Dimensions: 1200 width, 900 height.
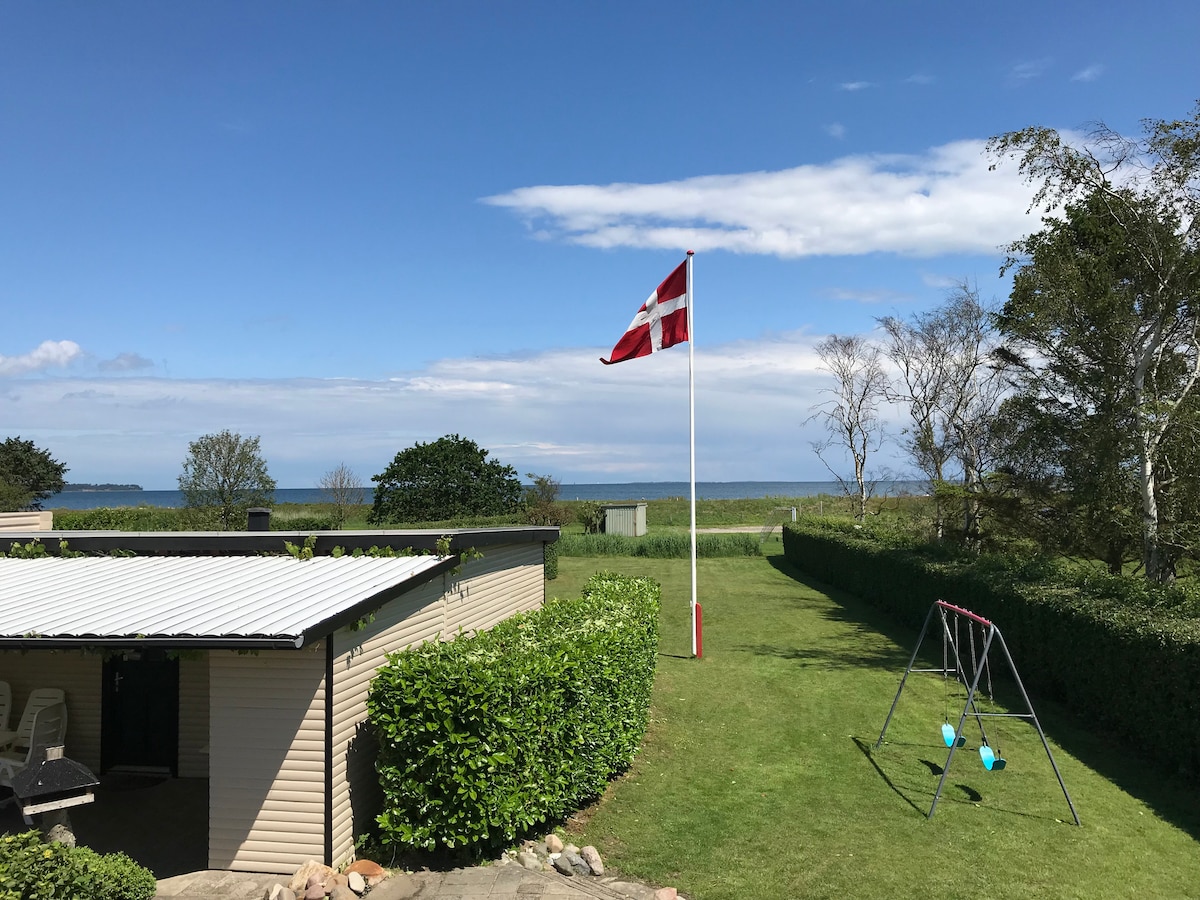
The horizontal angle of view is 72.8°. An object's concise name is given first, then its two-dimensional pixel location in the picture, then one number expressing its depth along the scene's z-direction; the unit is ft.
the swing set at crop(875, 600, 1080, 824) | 27.02
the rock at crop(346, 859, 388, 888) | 22.25
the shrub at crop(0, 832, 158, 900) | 17.08
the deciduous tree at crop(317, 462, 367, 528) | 147.54
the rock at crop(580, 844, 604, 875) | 23.22
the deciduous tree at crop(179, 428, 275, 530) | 116.88
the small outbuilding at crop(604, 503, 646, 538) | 125.18
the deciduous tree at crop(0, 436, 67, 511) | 163.75
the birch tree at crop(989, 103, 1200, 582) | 48.57
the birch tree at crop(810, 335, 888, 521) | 115.96
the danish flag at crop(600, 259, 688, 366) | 48.65
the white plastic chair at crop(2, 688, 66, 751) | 29.27
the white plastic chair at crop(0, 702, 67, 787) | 27.09
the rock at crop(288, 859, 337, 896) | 21.33
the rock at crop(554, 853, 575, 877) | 23.18
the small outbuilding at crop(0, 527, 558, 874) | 22.59
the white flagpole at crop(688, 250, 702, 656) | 48.48
